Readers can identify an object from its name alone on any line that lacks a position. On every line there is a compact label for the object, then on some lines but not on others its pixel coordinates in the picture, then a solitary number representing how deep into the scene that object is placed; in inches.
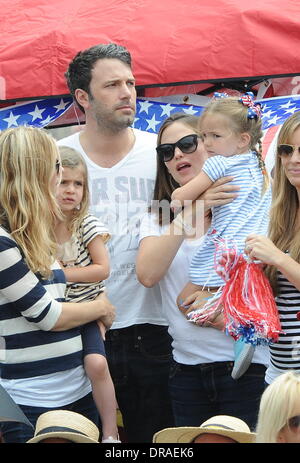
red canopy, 432.1
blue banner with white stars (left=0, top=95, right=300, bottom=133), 422.9
